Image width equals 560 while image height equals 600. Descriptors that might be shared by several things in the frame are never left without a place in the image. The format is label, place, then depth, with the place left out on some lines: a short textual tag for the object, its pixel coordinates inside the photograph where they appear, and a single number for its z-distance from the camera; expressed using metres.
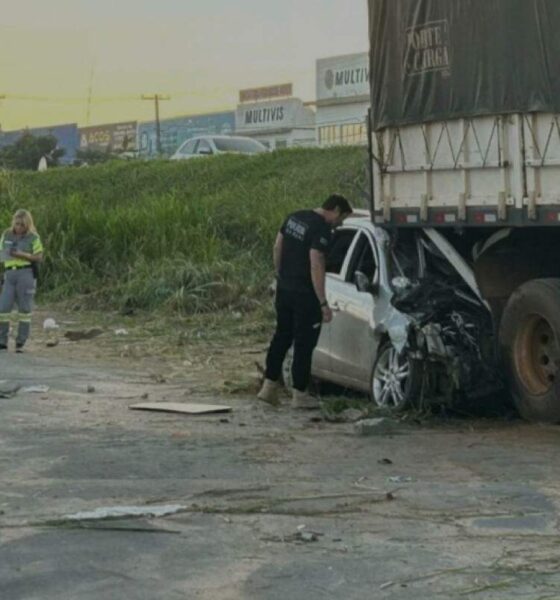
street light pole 78.80
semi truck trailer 10.55
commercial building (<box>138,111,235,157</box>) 91.56
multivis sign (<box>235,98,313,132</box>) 80.81
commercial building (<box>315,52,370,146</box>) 70.88
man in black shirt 11.91
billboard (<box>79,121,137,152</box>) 107.62
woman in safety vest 17.28
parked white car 38.06
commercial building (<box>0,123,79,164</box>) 101.25
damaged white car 11.23
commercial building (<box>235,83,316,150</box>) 78.94
